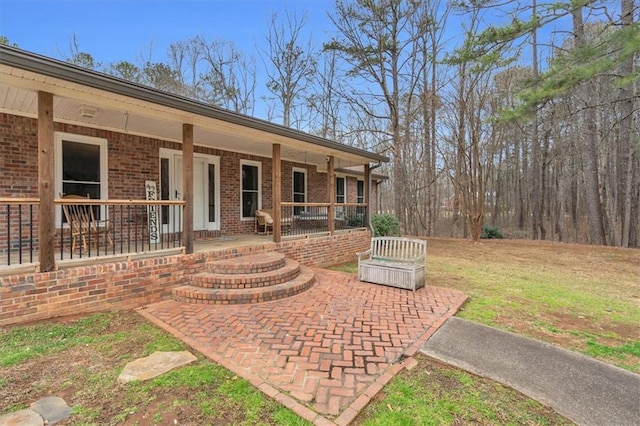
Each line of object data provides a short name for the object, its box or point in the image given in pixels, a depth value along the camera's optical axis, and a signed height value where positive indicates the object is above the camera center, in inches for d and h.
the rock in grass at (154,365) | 106.4 -55.5
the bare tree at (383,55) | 538.6 +293.0
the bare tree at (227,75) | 707.4 +326.2
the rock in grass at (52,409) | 85.1 -56.0
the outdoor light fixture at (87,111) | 191.3 +67.1
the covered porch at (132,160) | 149.2 +46.4
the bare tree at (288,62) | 687.7 +347.1
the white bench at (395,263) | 212.4 -36.4
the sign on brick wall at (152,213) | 261.7 +1.4
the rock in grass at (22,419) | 82.9 -55.9
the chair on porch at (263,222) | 363.9 -9.6
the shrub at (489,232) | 558.6 -36.1
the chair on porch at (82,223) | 203.7 -6.0
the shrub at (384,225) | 442.6 -17.2
